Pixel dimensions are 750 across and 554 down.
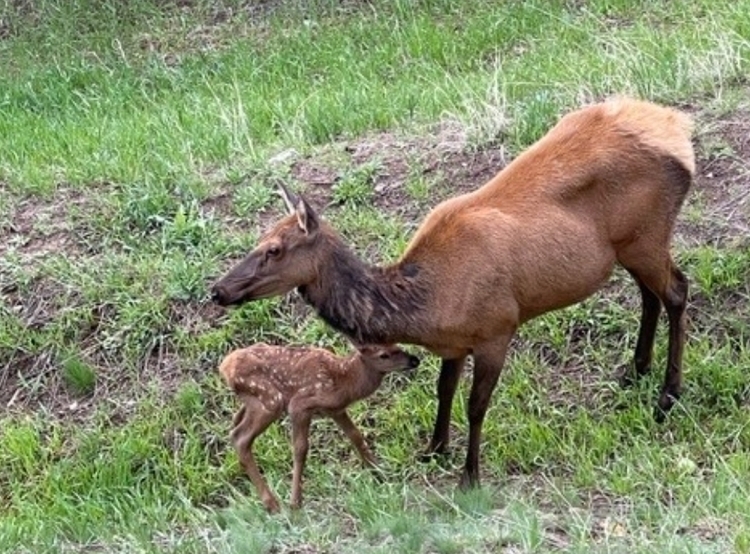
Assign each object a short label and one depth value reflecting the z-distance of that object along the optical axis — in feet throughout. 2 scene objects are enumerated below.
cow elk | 47.42
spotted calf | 48.16
